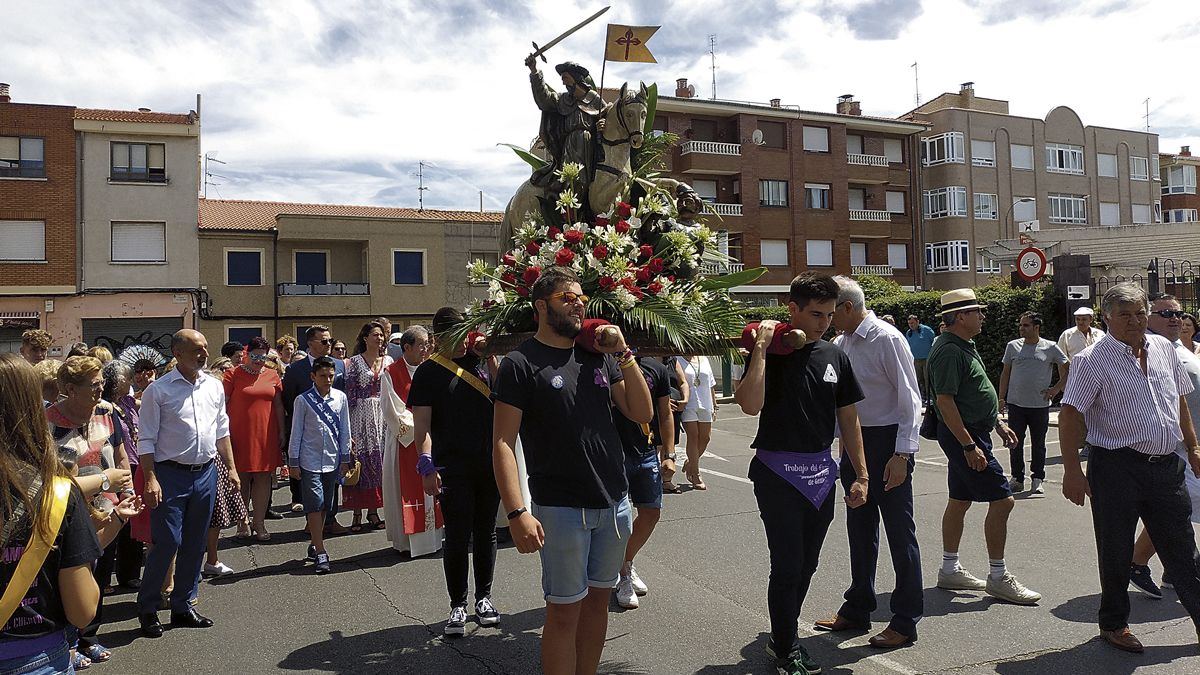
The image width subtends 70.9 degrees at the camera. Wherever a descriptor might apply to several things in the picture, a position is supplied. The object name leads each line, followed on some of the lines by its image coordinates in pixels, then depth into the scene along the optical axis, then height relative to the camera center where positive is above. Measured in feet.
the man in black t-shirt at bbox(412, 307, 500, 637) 16.75 -1.62
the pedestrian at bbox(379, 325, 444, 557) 22.67 -2.93
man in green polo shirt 17.46 -1.74
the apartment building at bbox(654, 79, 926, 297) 122.83 +28.24
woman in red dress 25.76 -1.46
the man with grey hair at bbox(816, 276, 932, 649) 15.40 -1.54
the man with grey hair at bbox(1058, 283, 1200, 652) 14.44 -1.65
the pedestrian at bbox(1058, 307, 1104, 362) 35.35 +1.01
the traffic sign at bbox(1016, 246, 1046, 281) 58.70 +6.60
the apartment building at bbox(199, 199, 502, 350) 109.29 +14.97
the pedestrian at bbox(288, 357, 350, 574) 22.31 -1.92
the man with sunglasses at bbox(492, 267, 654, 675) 11.44 -1.33
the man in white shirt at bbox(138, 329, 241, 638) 17.01 -1.97
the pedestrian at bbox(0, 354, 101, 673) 7.56 -1.45
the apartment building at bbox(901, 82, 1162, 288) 138.82 +31.12
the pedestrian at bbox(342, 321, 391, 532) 26.58 -1.42
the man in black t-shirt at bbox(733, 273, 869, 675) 13.66 -1.42
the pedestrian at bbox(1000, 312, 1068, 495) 30.17 -1.11
